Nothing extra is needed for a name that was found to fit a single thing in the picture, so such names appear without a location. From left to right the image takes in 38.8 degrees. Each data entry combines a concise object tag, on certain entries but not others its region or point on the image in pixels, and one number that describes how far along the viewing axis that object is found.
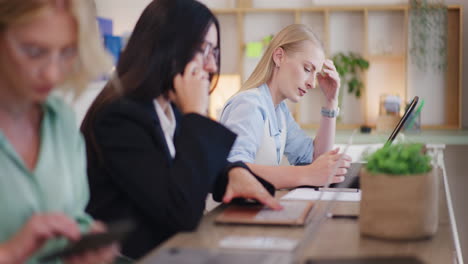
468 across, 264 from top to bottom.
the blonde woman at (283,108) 2.48
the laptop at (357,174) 2.31
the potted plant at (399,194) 1.43
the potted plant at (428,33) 5.74
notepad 1.58
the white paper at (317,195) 1.97
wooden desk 1.36
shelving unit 5.90
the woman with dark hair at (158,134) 1.56
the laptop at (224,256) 1.24
